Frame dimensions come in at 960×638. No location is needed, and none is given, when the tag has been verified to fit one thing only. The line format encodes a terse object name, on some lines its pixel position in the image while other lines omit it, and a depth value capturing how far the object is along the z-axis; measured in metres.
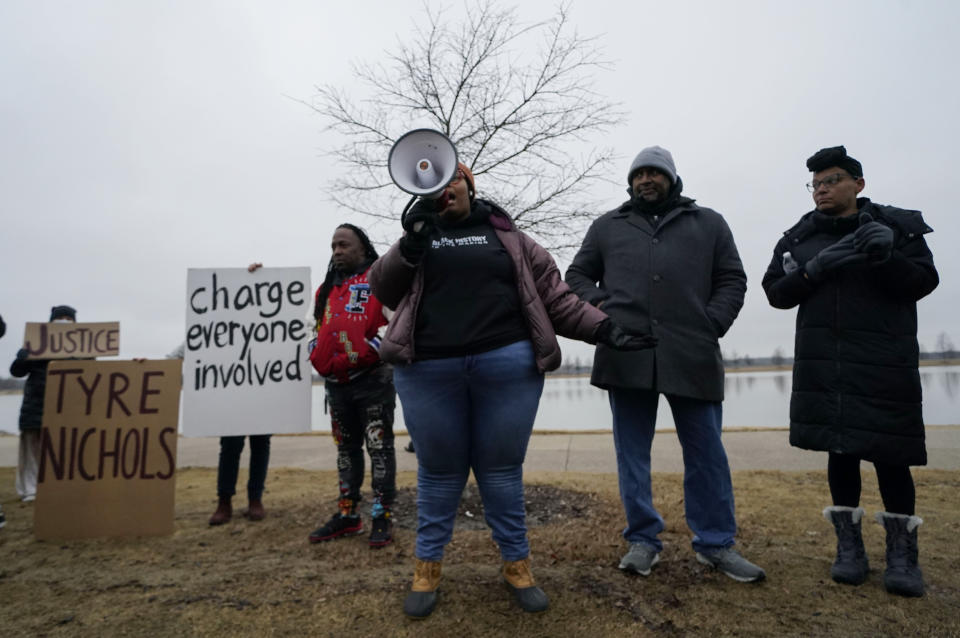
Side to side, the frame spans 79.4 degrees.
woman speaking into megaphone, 2.29
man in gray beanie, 2.64
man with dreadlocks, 3.29
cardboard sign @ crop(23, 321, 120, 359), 4.71
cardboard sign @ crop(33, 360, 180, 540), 3.63
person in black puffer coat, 2.45
